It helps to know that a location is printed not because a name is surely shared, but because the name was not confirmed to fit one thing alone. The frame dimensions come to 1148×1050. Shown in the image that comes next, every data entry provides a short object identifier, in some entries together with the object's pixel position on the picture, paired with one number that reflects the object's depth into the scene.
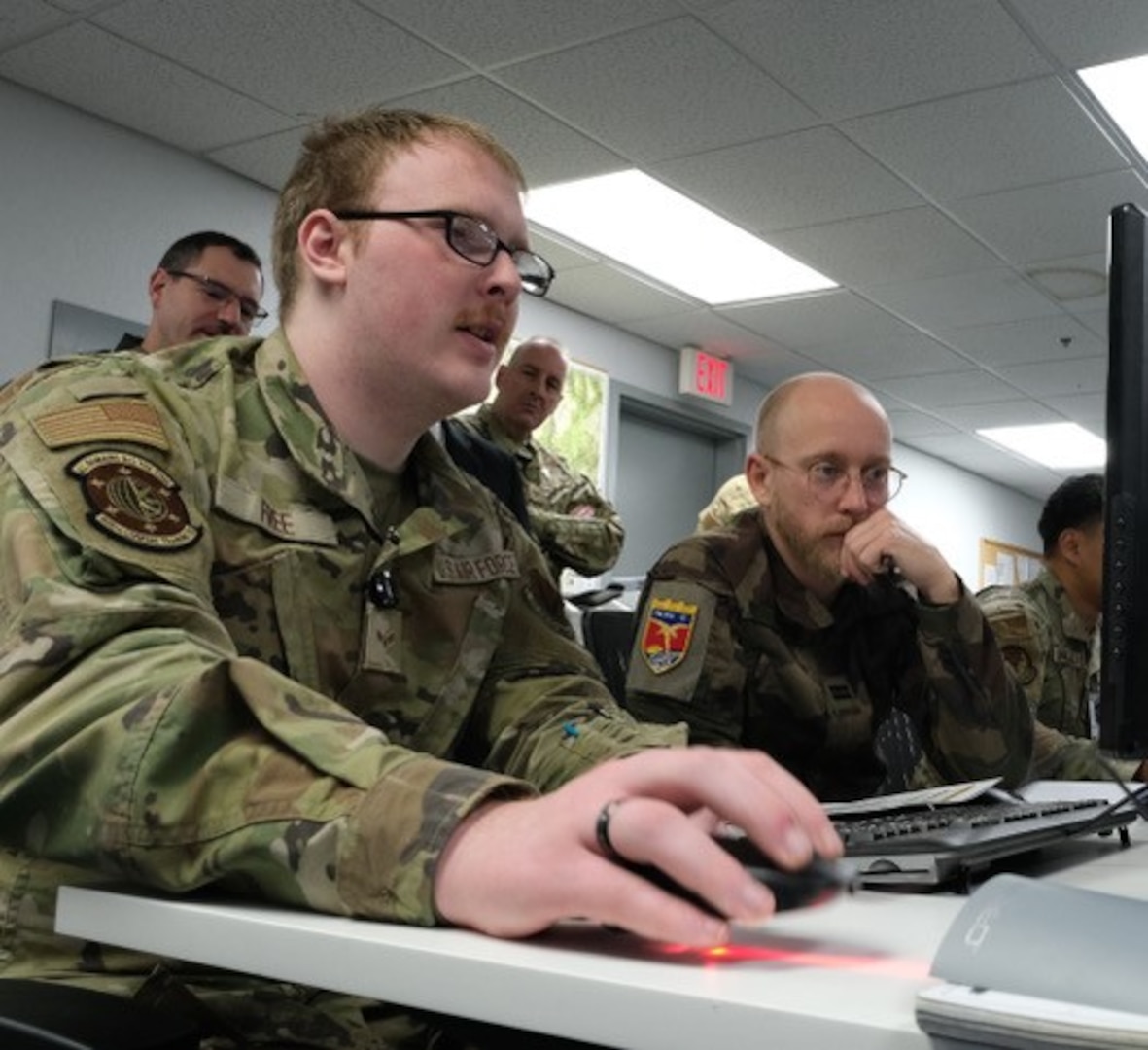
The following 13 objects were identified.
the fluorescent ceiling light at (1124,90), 3.06
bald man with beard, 1.63
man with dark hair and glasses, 2.63
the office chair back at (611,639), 2.03
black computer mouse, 0.53
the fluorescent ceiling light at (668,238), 4.03
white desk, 0.44
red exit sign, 5.80
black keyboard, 0.74
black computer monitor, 0.71
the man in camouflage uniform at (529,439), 3.31
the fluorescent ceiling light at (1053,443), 7.37
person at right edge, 2.34
